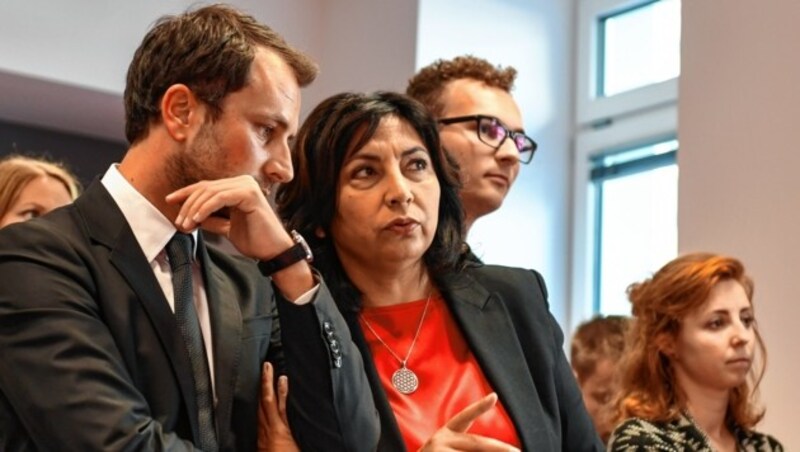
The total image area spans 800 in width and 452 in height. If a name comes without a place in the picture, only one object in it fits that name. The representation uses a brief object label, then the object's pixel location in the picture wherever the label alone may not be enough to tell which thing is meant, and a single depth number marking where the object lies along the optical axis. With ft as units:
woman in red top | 7.57
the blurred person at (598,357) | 13.83
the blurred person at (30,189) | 11.75
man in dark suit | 6.47
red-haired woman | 10.91
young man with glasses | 10.16
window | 17.06
